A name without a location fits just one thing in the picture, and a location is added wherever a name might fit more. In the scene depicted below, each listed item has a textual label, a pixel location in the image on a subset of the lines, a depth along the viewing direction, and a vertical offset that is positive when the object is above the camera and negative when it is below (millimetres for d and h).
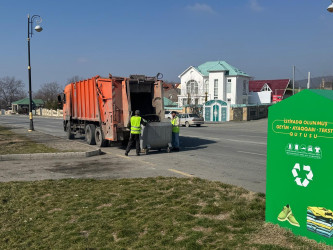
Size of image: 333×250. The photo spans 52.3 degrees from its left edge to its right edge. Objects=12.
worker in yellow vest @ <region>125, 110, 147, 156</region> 12648 -791
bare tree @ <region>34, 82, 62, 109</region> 120150 +6405
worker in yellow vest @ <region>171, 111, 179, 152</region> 14202 -928
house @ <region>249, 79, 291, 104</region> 57500 +3700
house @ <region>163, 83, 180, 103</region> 87938 +3658
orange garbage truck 13922 +190
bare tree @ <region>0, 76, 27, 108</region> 123625 +5919
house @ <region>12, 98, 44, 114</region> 90775 +677
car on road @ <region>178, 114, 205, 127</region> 33906 -1203
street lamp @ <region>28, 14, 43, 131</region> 21694 +2914
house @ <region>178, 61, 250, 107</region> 51438 +3822
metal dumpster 13258 -1123
